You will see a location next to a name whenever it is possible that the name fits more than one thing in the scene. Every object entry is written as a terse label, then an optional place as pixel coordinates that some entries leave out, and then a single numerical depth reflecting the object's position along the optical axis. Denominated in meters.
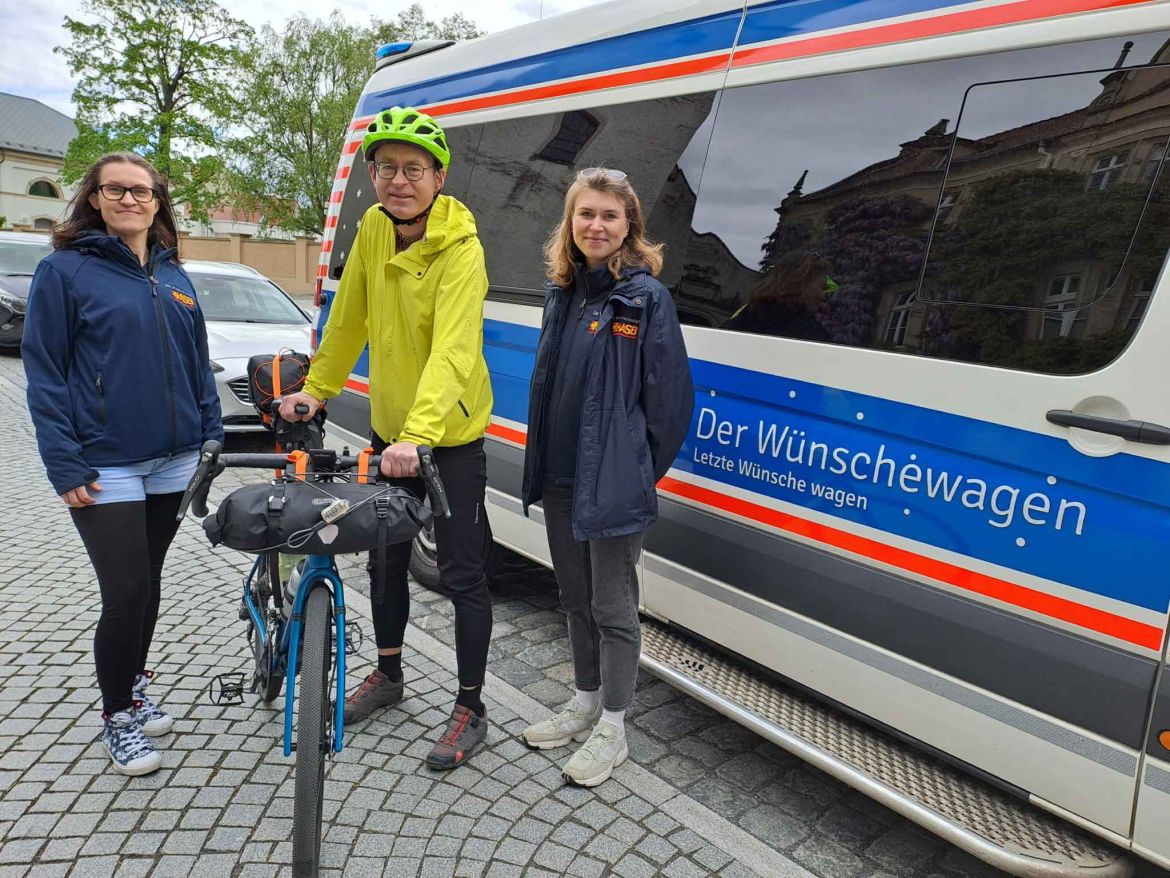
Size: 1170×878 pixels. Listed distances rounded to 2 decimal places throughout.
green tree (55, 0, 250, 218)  25.50
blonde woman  2.44
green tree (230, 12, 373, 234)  31.66
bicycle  2.14
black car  12.48
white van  1.90
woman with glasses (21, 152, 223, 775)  2.42
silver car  7.20
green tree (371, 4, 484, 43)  31.94
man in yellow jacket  2.44
